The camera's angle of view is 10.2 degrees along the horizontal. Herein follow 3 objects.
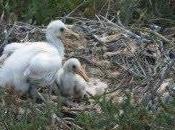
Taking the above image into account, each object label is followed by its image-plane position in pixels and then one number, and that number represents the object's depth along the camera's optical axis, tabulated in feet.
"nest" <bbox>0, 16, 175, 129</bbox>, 26.32
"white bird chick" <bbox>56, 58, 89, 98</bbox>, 26.58
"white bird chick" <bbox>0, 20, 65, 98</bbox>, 25.70
